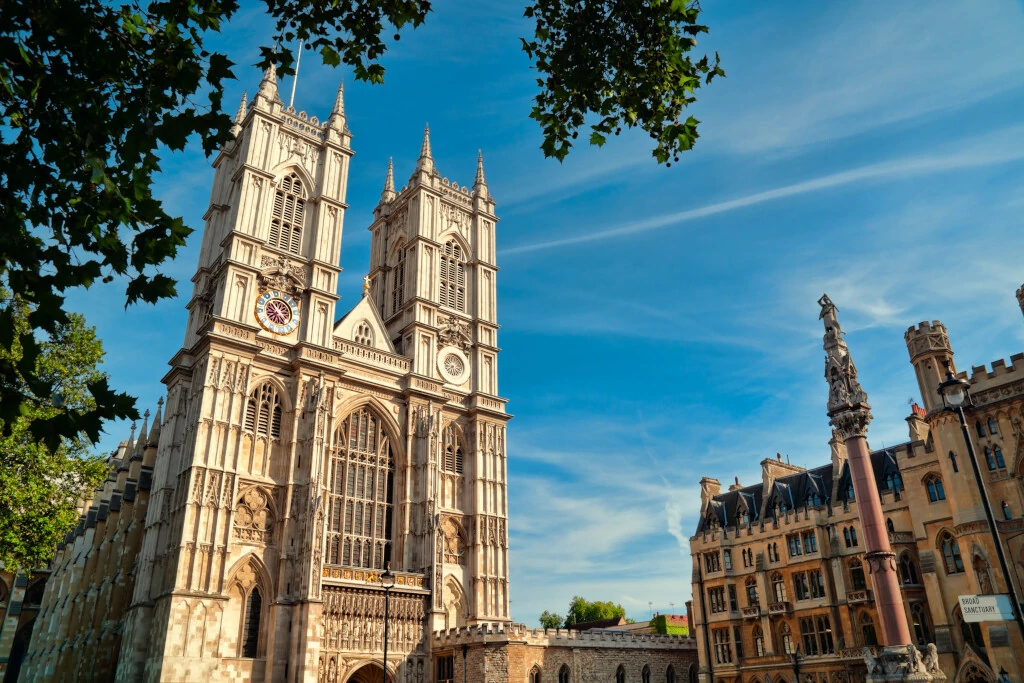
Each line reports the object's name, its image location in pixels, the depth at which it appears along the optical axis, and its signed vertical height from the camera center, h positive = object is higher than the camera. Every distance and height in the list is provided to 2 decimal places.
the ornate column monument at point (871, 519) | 20.50 +3.99
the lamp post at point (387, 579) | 25.64 +3.09
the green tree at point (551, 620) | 81.75 +5.24
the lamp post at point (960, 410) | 14.11 +4.85
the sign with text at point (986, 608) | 16.03 +1.04
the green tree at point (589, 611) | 83.75 +6.16
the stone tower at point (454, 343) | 39.94 +18.40
